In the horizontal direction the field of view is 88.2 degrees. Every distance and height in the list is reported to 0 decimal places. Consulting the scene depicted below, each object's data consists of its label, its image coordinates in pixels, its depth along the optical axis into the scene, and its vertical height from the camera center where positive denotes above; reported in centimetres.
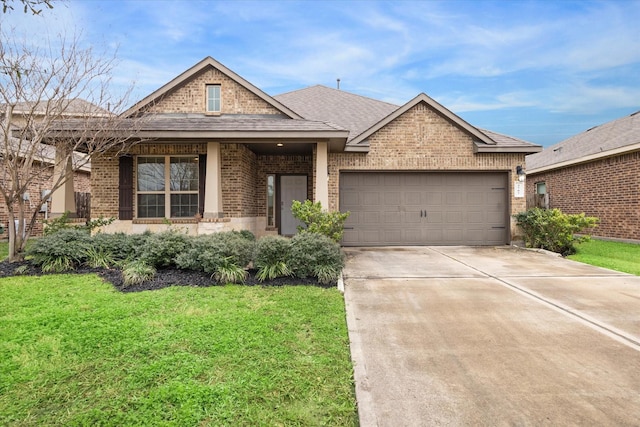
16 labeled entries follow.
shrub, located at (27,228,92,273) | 650 -84
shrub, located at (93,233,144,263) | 706 -76
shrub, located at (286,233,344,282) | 601 -90
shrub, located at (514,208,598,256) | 916 -53
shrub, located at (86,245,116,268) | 673 -101
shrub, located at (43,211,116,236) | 825 -36
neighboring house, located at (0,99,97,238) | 864 +119
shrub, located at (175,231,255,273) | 600 -82
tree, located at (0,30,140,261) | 702 +254
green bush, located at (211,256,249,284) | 582 -112
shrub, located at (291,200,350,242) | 820 -22
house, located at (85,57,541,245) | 991 +123
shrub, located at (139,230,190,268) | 627 -74
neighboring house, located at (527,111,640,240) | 1122 +136
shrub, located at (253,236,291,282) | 607 -90
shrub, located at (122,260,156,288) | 564 -110
